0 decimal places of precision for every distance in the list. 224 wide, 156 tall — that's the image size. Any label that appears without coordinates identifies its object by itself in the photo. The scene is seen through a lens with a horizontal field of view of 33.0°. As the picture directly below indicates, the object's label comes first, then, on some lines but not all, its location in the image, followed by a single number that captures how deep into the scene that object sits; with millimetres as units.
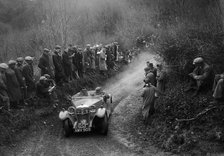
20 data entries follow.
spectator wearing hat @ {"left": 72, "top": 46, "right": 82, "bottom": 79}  22188
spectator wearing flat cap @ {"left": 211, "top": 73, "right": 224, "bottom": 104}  13320
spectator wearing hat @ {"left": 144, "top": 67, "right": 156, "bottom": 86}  18281
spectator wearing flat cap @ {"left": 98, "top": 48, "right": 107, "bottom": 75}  25467
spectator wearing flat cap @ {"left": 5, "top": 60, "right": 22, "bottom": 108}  15977
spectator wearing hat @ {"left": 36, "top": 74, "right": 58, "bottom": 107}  17422
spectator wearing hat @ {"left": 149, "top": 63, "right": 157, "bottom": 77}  19172
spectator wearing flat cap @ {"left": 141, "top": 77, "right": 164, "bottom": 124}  16156
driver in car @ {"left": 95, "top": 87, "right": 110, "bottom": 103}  17816
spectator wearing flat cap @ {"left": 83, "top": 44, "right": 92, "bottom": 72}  23669
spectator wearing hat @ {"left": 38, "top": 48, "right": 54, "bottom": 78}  18672
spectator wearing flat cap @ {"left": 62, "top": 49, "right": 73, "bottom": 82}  20750
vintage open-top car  15000
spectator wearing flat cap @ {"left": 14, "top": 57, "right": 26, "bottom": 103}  16453
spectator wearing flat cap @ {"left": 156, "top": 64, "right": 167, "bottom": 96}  18125
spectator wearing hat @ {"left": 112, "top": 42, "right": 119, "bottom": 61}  29220
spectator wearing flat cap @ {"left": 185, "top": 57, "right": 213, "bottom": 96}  15320
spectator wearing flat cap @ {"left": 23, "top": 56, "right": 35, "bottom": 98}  17188
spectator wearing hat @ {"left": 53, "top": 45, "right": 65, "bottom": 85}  19656
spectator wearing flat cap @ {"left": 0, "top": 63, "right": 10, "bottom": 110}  15195
